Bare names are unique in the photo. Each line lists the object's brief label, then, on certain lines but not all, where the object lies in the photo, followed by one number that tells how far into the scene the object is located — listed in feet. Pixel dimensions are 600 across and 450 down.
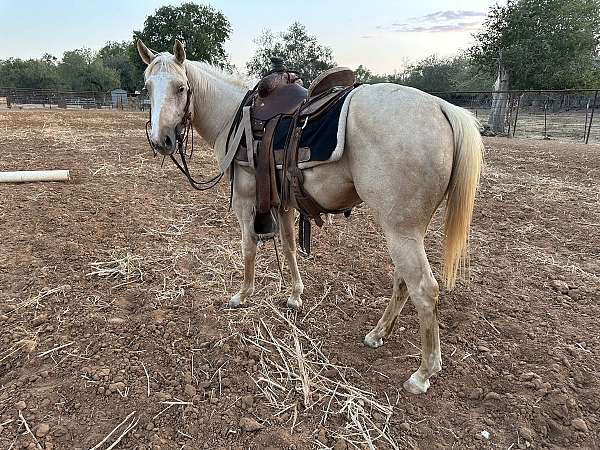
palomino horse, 6.73
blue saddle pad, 7.40
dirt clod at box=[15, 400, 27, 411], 6.82
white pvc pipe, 20.08
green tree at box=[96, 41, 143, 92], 157.53
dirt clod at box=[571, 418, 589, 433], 6.62
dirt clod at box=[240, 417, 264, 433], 6.60
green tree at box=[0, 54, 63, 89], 152.62
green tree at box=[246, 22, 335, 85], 112.16
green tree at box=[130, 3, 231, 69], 107.96
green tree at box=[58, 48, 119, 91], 157.79
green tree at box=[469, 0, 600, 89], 64.44
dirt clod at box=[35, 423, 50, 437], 6.36
